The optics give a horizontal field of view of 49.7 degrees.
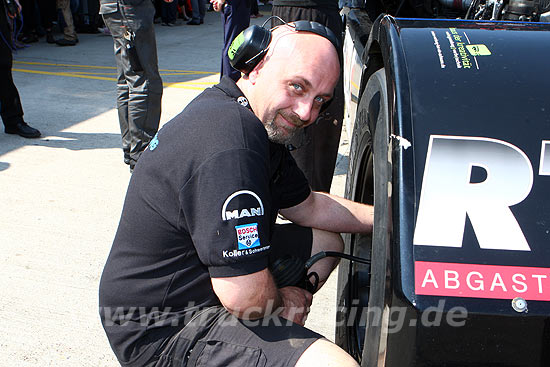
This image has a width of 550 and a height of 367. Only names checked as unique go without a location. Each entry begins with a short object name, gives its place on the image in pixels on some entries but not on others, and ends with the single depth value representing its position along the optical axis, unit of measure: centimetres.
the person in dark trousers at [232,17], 491
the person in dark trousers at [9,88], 457
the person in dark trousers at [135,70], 391
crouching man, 145
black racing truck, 111
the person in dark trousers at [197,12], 1243
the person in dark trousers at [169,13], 1222
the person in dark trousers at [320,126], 320
